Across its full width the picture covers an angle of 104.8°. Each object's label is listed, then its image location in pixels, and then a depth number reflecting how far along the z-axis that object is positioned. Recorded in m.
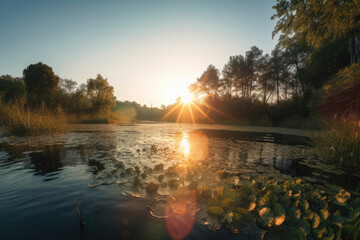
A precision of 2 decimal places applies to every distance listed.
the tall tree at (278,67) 26.31
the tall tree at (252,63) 28.73
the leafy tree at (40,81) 23.88
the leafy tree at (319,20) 4.52
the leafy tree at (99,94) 26.62
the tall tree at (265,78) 28.19
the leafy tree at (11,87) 27.69
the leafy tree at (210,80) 33.95
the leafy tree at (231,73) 29.58
